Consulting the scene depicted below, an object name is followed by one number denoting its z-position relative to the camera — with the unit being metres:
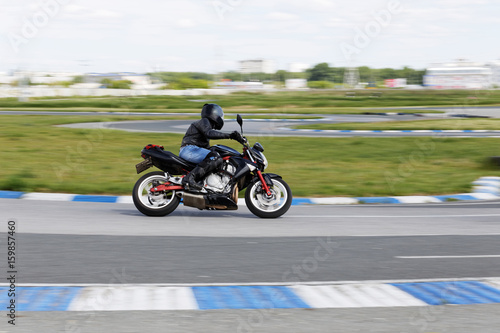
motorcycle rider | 9.29
